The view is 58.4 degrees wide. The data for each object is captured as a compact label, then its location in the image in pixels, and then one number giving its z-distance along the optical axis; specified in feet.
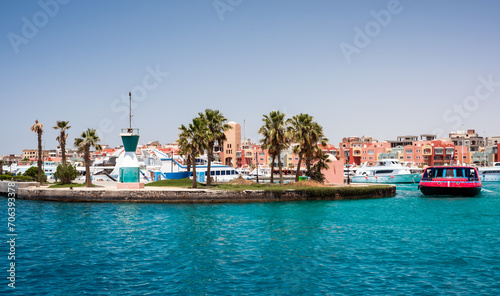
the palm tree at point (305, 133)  181.78
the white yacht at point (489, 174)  371.15
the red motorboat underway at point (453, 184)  186.80
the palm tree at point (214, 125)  176.76
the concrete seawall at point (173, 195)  155.63
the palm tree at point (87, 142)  178.91
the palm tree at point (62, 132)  218.79
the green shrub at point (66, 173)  190.49
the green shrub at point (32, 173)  224.74
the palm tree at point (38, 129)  208.92
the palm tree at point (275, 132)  177.40
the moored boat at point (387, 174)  339.77
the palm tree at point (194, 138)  165.99
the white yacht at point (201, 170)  252.83
